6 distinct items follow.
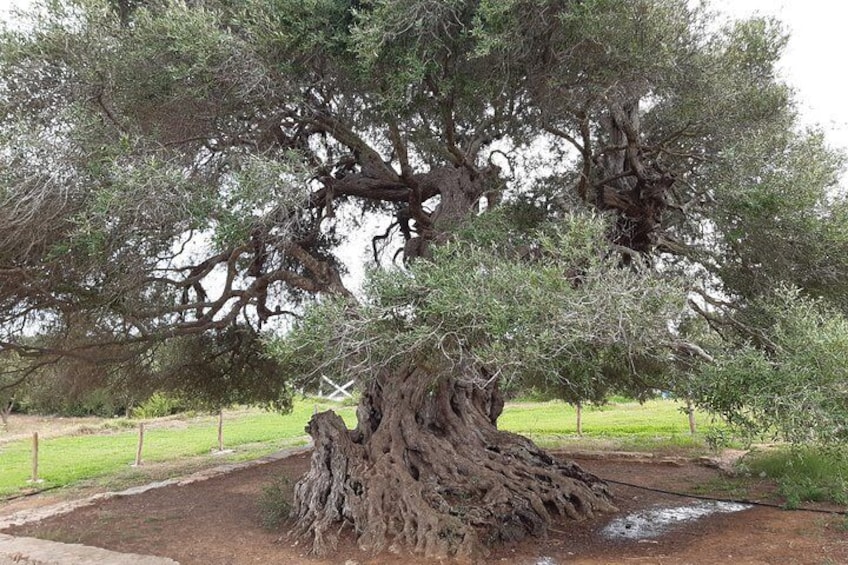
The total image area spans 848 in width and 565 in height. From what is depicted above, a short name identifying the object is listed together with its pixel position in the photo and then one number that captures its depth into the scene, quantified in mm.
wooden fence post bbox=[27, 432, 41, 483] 11375
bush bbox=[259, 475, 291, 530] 7324
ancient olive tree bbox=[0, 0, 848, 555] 4895
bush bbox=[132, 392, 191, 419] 26014
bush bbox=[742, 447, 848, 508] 7707
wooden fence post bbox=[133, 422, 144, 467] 12781
